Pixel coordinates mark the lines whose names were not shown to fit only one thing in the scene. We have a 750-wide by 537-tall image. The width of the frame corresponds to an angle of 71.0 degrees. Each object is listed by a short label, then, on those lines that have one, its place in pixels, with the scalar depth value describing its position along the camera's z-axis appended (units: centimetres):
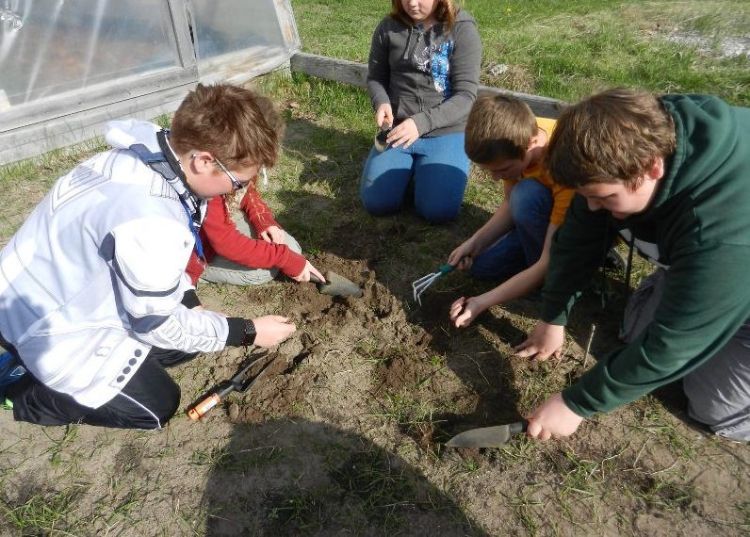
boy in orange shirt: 257
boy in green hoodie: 160
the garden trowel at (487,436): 214
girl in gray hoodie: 355
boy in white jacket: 185
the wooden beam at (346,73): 425
